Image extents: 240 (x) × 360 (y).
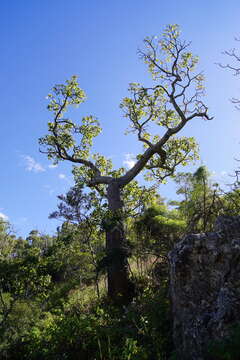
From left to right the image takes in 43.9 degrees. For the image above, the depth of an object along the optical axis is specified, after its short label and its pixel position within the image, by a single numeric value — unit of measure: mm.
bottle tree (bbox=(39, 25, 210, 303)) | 10312
